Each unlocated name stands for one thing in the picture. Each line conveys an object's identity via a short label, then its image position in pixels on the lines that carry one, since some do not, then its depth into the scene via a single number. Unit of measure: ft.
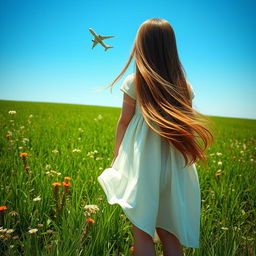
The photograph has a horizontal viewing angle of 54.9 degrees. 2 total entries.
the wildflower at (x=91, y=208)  5.63
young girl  4.93
